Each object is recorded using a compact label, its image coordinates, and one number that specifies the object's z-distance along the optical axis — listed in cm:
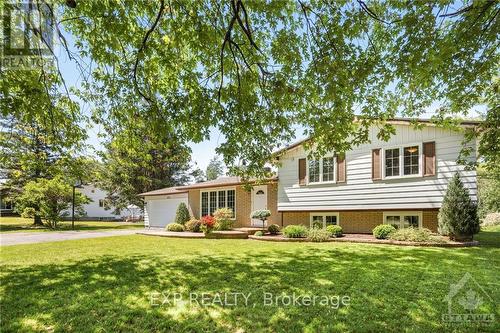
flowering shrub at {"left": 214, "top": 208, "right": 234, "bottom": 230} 1663
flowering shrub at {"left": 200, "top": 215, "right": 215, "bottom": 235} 1566
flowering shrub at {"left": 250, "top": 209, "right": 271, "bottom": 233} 1549
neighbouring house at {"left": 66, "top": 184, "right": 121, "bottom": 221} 4190
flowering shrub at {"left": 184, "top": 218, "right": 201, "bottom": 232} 1802
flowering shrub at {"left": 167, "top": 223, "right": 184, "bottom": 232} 1892
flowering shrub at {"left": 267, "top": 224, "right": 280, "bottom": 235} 1512
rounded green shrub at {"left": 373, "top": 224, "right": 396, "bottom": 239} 1188
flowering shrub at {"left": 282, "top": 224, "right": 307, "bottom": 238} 1330
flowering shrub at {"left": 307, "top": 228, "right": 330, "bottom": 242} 1254
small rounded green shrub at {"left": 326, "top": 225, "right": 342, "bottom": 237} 1322
